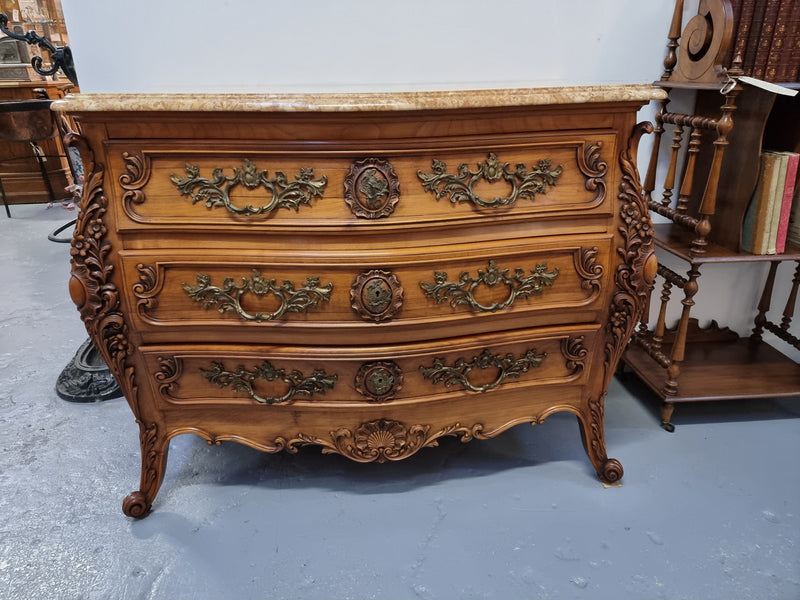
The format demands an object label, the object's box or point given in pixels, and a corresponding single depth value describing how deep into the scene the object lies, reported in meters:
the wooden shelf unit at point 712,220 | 1.61
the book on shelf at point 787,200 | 1.63
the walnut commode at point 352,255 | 1.16
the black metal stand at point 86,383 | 2.03
